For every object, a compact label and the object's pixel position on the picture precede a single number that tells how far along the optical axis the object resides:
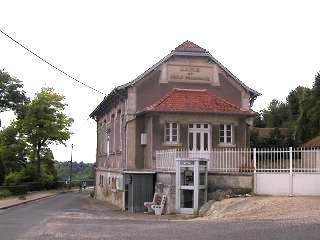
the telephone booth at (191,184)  20.40
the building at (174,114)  25.94
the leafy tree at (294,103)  64.86
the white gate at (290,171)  18.67
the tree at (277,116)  73.54
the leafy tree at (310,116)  44.46
